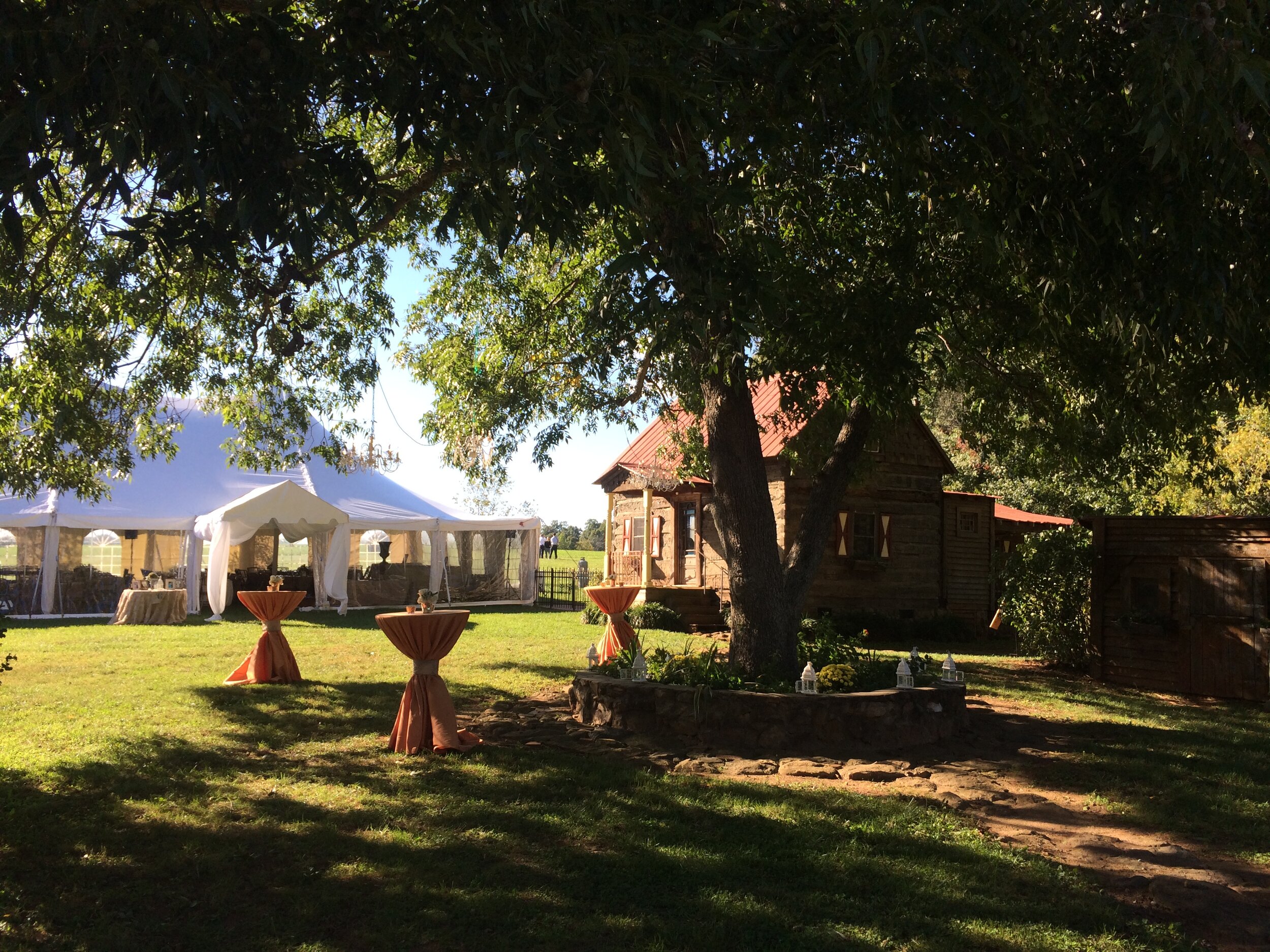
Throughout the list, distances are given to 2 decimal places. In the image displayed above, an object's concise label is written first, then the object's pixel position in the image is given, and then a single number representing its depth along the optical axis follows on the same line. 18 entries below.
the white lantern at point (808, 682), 8.13
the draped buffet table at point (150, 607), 17.77
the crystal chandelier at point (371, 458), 10.97
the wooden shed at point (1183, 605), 11.36
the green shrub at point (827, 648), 9.55
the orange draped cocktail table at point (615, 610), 12.70
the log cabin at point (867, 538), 19.00
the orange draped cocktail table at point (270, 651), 11.22
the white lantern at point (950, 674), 9.08
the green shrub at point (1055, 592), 13.73
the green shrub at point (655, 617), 18.23
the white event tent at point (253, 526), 19.06
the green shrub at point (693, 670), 8.43
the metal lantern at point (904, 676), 8.53
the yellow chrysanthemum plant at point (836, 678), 8.43
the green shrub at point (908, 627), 18.06
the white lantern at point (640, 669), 8.72
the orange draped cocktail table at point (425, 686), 7.62
